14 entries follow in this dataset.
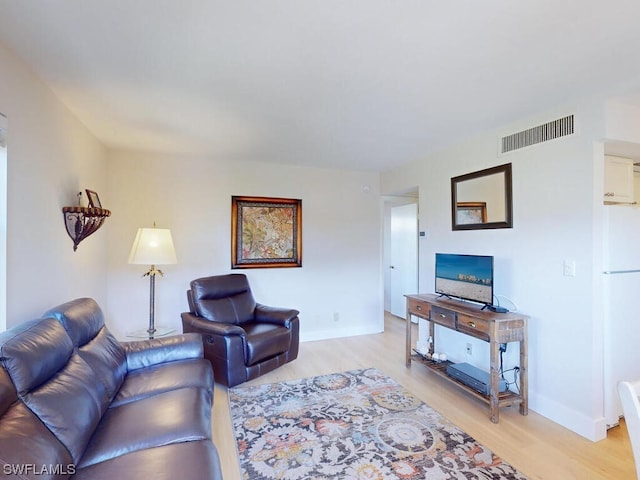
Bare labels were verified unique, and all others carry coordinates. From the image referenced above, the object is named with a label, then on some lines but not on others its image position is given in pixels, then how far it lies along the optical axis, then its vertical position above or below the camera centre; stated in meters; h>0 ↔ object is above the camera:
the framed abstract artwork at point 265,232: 4.05 +0.14
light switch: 2.34 -0.18
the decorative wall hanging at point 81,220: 2.46 +0.18
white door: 5.31 -0.20
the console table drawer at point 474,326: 2.48 -0.68
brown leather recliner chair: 2.88 -0.86
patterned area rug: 1.87 -1.33
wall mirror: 2.83 +0.42
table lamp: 2.89 -0.06
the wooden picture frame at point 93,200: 2.64 +0.38
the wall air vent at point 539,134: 2.38 +0.88
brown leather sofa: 1.16 -0.80
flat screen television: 2.70 -0.31
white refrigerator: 2.29 -0.42
